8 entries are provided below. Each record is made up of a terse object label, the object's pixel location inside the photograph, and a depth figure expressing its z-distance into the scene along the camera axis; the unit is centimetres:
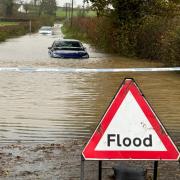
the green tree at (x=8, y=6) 12406
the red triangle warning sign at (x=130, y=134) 512
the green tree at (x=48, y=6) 15725
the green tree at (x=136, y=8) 3228
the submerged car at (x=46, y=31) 7617
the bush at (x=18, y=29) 5838
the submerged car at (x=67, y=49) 2819
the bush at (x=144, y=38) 2233
